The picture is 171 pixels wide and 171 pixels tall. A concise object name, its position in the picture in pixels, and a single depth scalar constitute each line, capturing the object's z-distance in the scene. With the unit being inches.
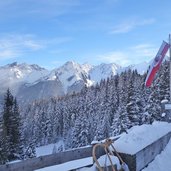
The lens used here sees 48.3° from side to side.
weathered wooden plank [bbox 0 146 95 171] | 159.3
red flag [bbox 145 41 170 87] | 405.0
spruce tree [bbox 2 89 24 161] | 788.9
